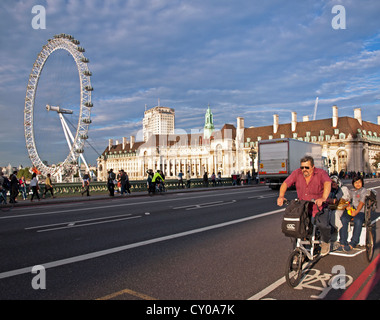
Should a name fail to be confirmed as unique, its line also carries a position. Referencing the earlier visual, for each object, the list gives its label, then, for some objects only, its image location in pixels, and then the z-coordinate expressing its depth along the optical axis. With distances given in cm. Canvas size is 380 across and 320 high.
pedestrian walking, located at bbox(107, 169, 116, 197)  2692
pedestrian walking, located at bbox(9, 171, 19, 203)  2103
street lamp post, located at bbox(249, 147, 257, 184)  5266
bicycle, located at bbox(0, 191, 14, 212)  2045
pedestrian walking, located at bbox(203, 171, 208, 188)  4235
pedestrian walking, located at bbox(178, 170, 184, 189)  3816
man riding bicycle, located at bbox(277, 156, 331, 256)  630
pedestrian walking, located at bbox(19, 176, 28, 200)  2566
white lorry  3216
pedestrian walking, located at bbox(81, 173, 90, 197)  2728
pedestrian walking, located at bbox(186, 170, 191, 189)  3862
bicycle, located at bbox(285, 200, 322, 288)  542
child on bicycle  746
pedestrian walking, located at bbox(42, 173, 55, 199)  2514
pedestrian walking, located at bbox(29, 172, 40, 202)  2319
